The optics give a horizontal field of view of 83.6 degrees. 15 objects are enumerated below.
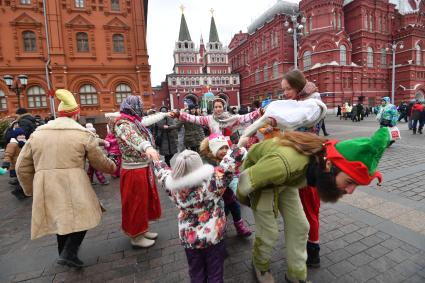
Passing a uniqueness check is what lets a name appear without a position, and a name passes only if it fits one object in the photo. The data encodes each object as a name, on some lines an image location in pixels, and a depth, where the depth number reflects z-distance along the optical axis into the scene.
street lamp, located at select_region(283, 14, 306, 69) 13.44
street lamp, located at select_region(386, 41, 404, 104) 34.53
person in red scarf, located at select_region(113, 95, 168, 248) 2.77
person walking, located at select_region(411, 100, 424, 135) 11.11
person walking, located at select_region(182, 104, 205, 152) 5.88
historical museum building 31.14
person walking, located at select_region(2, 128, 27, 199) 5.73
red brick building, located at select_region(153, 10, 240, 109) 56.56
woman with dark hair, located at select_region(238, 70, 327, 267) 2.08
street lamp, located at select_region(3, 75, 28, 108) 12.21
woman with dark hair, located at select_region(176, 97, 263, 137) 3.53
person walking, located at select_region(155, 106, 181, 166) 6.18
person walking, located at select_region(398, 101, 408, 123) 17.77
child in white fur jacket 1.81
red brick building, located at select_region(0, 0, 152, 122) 19.47
